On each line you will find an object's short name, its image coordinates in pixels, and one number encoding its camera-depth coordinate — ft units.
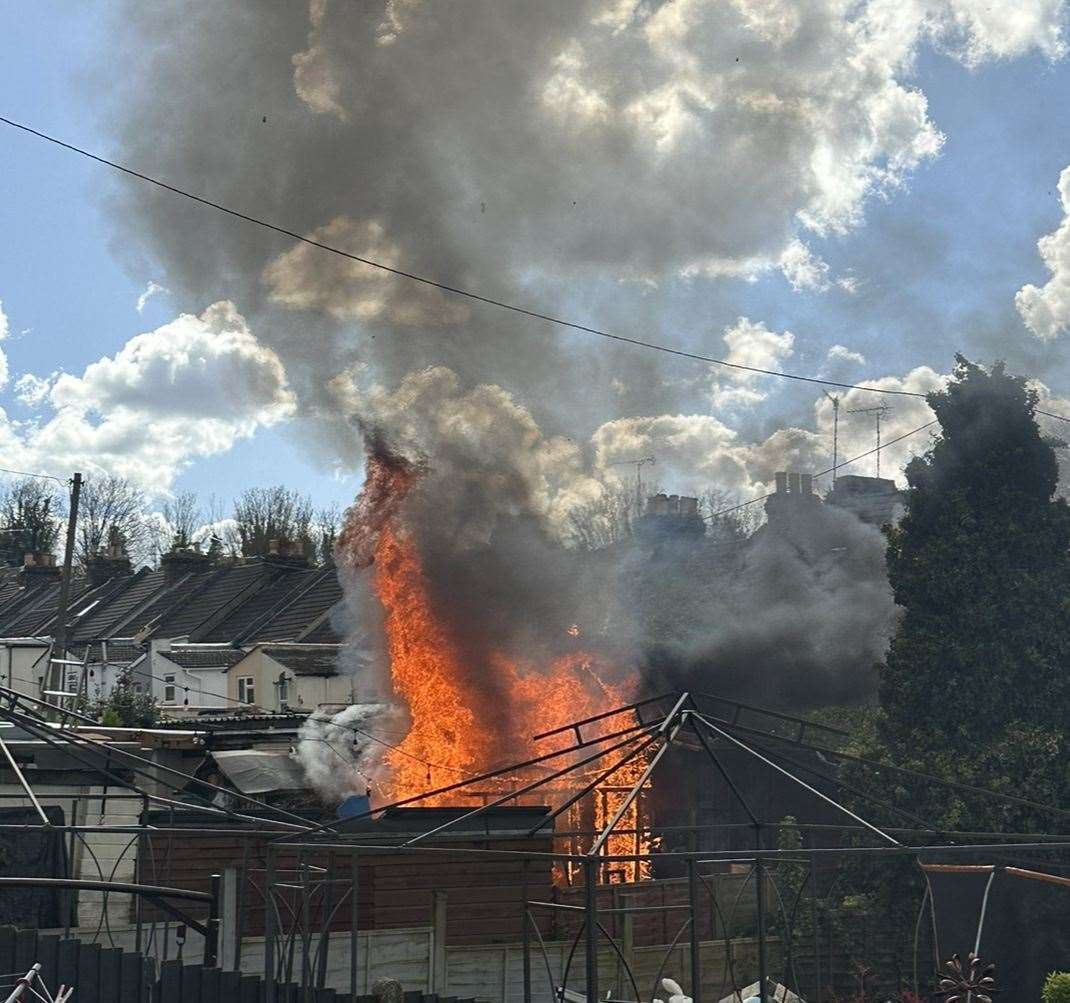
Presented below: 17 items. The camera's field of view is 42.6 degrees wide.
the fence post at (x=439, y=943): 67.46
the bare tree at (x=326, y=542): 255.09
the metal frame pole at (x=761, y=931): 41.39
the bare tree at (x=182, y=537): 291.75
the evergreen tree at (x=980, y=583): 71.97
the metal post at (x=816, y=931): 50.84
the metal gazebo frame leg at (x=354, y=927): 45.04
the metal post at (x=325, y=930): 46.07
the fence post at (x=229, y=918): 69.56
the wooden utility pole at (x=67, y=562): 132.57
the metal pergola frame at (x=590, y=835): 41.70
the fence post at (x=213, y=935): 52.37
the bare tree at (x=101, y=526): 314.55
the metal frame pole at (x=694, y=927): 40.29
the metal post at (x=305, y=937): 45.47
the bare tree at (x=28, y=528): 295.69
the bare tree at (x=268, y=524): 278.46
